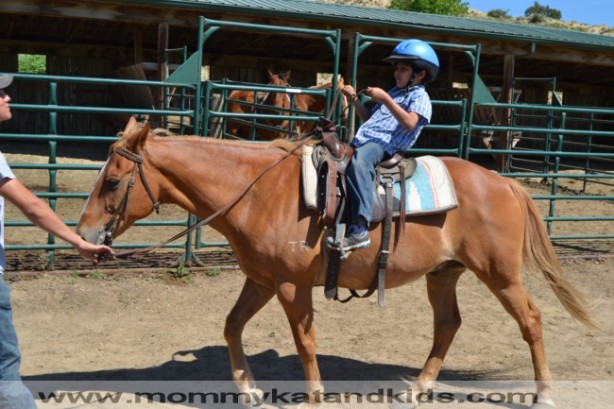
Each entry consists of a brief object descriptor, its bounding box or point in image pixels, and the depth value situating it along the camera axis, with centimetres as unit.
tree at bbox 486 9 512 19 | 6988
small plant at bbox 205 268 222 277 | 692
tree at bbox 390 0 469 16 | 4291
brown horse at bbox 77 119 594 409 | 396
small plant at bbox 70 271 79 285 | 641
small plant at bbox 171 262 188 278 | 680
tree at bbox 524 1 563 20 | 7985
